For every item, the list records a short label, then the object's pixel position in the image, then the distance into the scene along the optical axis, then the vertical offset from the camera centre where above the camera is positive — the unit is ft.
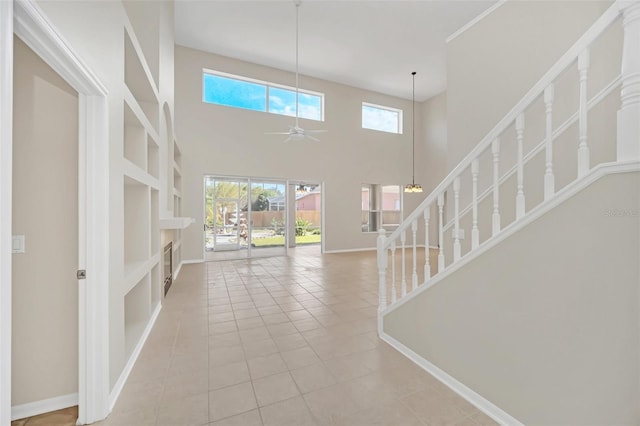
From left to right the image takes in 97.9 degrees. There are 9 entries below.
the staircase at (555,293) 4.18 -1.51
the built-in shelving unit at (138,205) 8.36 +0.33
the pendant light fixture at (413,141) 34.24 +8.94
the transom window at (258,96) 24.54 +11.21
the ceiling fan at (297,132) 17.53 +5.25
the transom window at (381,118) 31.91 +11.34
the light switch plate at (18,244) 5.62 -0.59
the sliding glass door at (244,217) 24.72 -0.29
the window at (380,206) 31.68 +0.88
